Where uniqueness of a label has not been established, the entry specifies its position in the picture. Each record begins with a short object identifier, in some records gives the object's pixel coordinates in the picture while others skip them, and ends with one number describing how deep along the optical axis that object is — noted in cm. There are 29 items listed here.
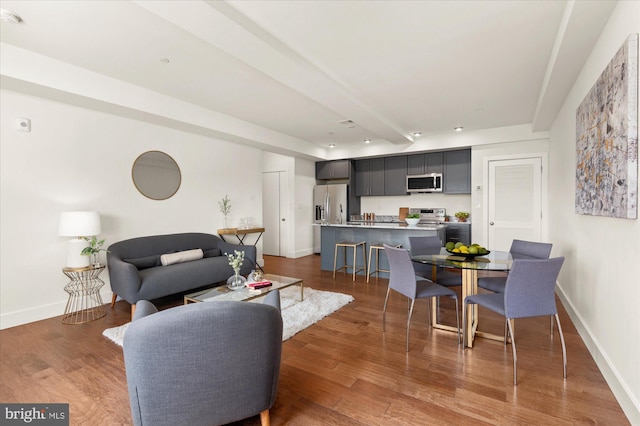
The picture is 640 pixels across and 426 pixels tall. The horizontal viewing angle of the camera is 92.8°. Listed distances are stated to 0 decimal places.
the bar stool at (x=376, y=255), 513
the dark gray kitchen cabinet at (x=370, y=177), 732
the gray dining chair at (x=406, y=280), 269
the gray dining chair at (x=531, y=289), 218
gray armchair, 132
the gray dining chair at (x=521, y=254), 296
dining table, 258
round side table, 339
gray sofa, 338
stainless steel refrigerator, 734
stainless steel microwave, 649
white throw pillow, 405
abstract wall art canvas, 171
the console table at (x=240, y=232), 535
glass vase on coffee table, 332
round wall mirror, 432
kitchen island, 500
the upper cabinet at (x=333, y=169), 751
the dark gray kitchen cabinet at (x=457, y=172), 622
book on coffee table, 325
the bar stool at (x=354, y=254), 523
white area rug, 302
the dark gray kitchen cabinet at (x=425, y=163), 656
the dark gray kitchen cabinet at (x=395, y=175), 698
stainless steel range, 667
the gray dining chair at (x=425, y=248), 365
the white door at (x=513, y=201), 533
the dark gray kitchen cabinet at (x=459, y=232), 607
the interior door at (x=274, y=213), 759
